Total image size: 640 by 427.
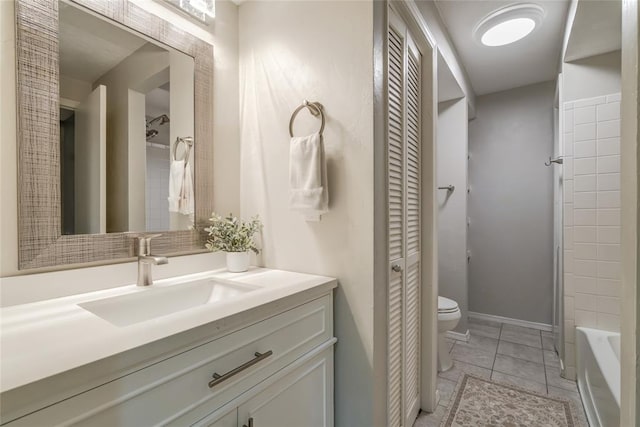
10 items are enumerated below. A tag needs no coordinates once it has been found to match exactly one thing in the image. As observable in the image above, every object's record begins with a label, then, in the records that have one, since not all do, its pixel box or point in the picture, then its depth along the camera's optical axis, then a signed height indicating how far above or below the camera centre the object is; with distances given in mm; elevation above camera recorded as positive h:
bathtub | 1363 -860
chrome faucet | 1149 -190
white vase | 1396 -236
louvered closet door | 1353 -81
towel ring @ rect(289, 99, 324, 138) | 1293 +436
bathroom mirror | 971 +320
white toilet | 2150 -836
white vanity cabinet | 598 -437
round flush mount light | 1898 +1225
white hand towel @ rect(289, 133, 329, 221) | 1229 +134
